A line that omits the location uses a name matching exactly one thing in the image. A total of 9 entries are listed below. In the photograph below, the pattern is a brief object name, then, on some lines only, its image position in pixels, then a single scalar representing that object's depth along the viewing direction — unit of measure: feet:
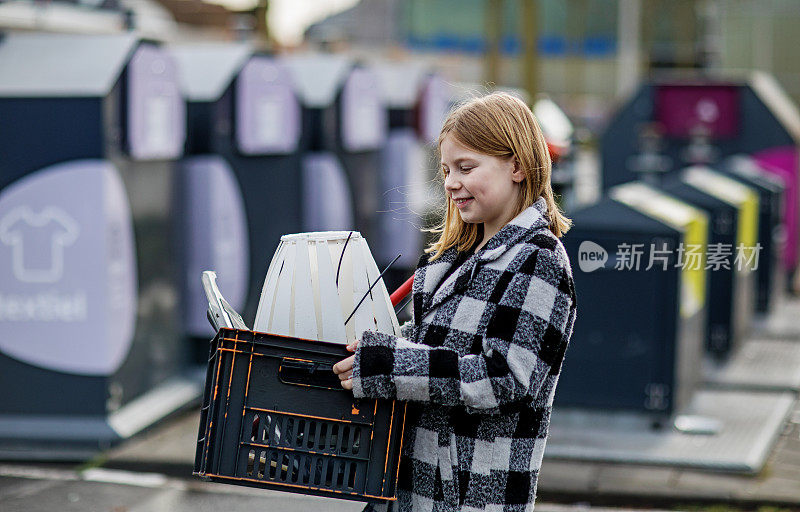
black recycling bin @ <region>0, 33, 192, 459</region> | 35.54
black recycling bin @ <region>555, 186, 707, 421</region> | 37.71
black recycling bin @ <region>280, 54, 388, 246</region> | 55.24
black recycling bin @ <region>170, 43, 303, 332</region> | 43.36
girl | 14.05
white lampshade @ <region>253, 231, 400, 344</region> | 15.38
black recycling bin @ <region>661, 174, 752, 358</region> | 47.41
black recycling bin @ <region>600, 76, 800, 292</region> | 69.76
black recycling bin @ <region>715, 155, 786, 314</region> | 56.66
